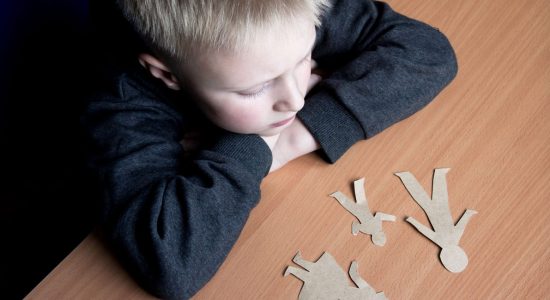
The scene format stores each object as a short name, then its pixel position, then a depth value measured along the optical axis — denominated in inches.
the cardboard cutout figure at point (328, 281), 25.7
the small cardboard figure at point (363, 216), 27.2
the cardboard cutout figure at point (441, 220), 26.2
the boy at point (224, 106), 25.4
